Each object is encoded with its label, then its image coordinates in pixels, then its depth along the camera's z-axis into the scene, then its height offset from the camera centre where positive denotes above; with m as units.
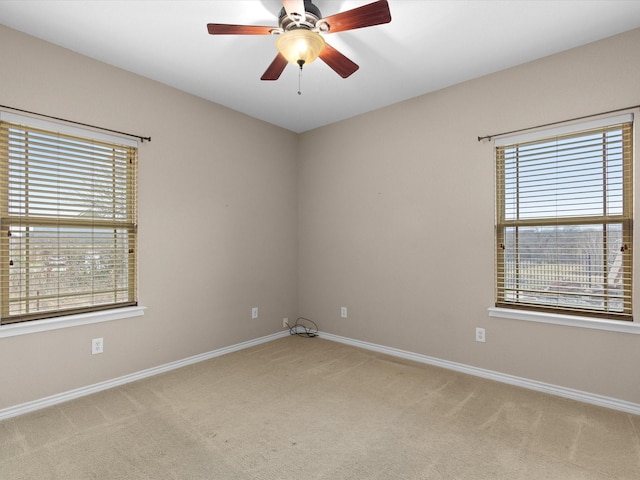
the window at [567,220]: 2.52 +0.18
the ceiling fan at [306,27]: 1.79 +1.18
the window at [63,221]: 2.42 +0.16
